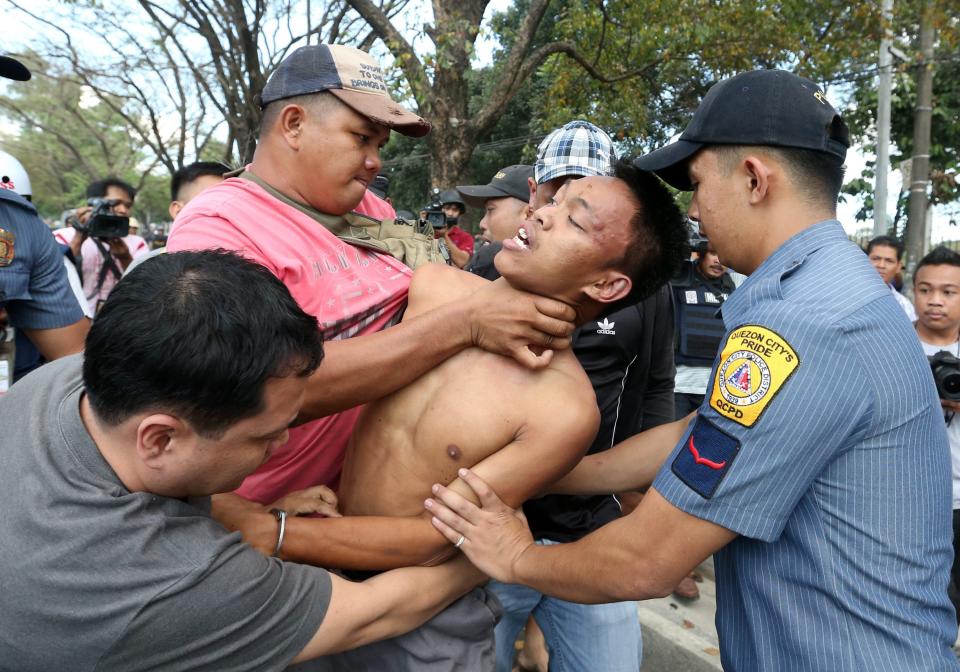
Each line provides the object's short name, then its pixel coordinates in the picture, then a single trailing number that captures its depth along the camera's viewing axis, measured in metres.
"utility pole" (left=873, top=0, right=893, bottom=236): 10.85
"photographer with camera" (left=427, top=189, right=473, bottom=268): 7.57
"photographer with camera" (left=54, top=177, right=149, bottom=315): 4.98
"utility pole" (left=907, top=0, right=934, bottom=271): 9.71
